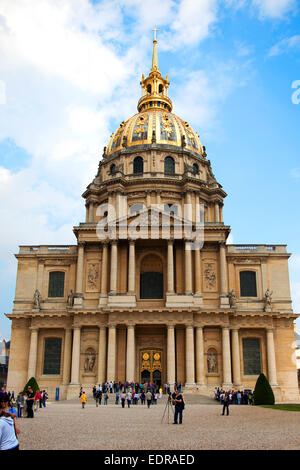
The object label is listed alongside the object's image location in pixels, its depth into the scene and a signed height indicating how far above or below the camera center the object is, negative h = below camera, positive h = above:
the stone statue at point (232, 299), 45.72 +6.65
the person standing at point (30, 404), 22.92 -1.54
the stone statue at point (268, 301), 46.47 +6.64
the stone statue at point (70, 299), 46.38 +6.61
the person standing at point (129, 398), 31.69 -1.68
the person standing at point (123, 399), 31.23 -1.71
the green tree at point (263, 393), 33.31 -1.37
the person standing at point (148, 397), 30.92 -1.57
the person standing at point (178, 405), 19.31 -1.29
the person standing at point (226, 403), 24.71 -1.52
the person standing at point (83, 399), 31.37 -1.74
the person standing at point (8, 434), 7.20 -0.91
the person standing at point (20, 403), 23.89 -1.63
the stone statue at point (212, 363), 44.38 +0.79
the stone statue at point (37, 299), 47.15 +6.71
